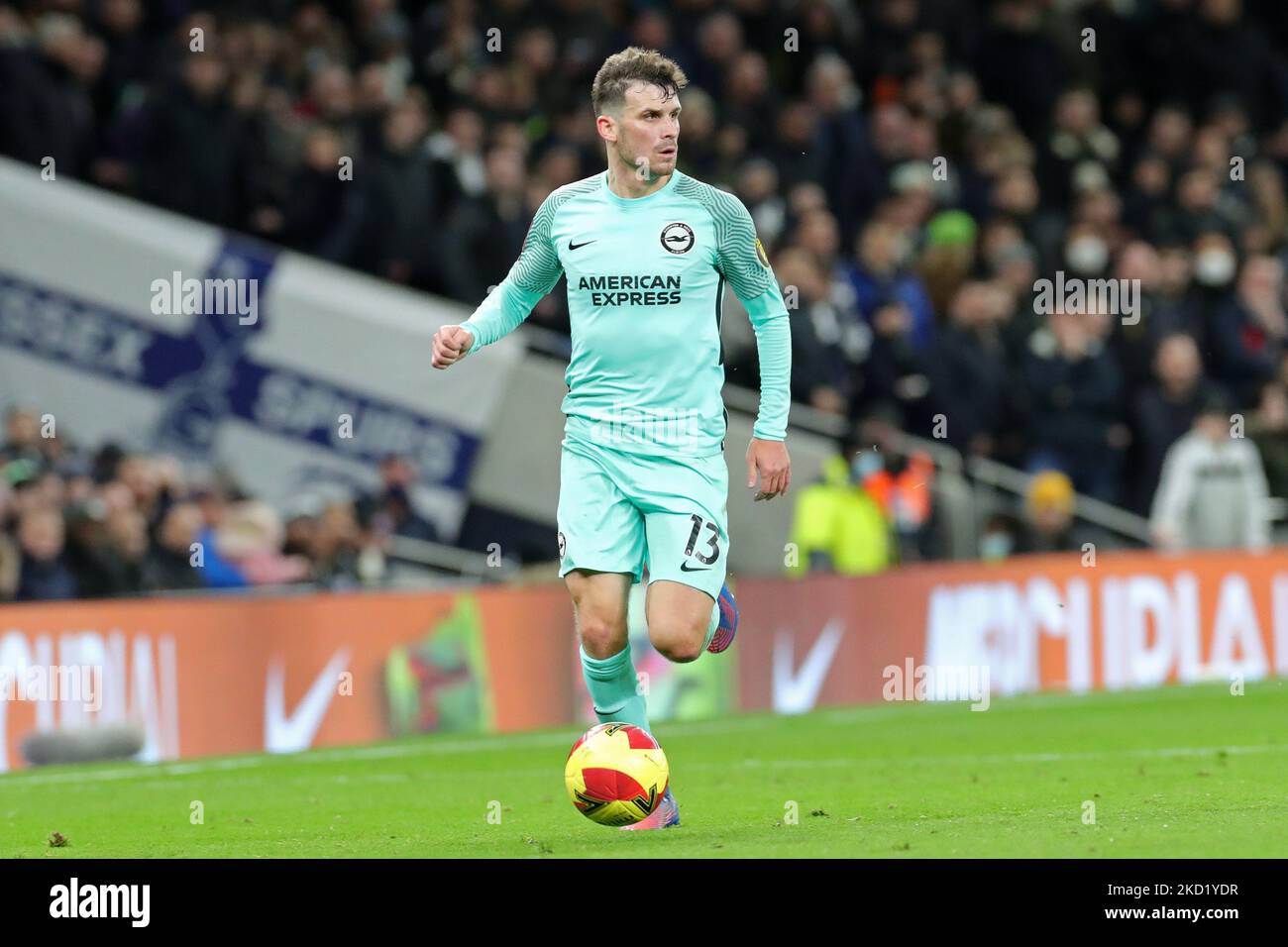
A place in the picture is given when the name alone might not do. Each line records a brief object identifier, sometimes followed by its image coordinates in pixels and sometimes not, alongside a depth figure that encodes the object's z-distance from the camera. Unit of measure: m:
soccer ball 7.97
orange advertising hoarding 13.66
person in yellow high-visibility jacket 17.08
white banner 16.58
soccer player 8.23
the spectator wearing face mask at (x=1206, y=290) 19.77
